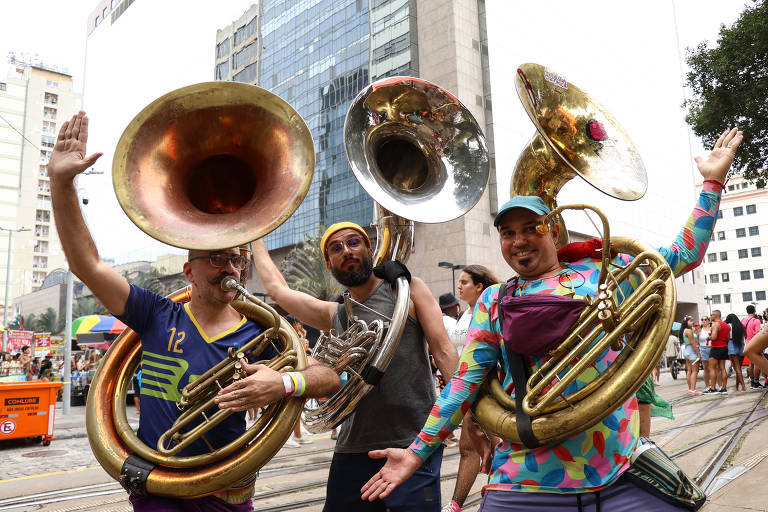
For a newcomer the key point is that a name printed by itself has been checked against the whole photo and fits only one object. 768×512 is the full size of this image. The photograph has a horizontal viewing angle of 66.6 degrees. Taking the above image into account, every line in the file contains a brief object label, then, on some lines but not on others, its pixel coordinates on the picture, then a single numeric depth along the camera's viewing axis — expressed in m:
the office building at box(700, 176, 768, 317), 79.12
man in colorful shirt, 1.98
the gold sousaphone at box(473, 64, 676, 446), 1.89
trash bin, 9.10
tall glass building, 35.38
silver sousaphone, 3.27
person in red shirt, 11.65
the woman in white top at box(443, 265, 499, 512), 3.34
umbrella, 16.33
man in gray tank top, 2.71
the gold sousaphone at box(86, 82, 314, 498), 2.18
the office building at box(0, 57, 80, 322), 80.69
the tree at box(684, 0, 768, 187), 13.68
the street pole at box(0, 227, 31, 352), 30.52
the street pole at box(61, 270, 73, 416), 13.66
